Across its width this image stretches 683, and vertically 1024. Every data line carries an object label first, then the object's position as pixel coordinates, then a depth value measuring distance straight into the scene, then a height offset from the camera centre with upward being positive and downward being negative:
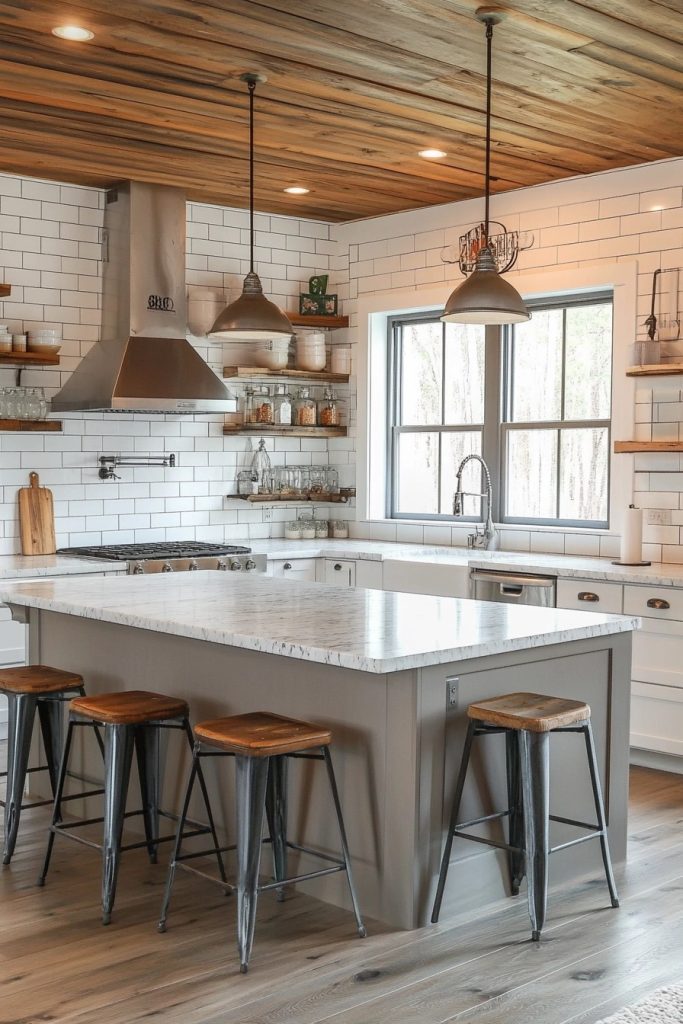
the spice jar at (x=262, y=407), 7.28 +0.39
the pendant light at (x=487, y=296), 4.07 +0.62
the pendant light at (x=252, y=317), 4.66 +0.62
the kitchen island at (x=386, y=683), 3.43 -0.71
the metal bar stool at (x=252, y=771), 3.24 -0.87
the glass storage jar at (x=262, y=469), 7.45 +0.00
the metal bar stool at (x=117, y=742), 3.63 -0.90
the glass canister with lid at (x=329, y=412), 7.64 +0.38
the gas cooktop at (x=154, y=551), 6.13 -0.46
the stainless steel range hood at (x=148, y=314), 6.38 +0.88
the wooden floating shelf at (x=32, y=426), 6.12 +0.23
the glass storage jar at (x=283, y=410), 7.39 +0.38
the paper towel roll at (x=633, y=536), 5.82 -0.33
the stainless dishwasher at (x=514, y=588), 5.78 -0.61
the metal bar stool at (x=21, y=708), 4.11 -0.86
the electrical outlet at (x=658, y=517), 5.94 -0.24
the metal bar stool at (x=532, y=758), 3.37 -0.85
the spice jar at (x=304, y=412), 7.50 +0.37
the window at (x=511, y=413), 6.53 +0.35
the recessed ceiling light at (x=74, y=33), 4.12 +1.57
